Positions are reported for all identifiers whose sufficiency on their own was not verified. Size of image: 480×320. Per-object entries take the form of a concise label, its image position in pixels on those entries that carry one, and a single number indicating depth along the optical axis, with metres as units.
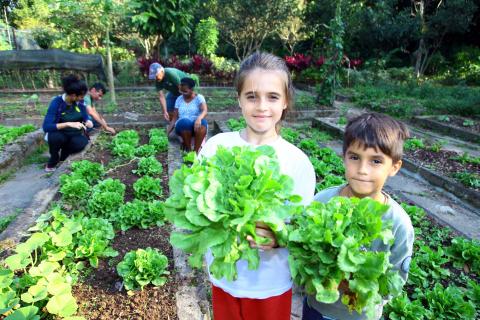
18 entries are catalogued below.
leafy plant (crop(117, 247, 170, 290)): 2.64
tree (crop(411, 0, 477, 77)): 16.86
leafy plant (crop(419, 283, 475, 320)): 2.58
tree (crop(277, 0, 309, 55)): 21.03
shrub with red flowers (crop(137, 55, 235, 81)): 15.82
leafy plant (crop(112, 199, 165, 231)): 3.62
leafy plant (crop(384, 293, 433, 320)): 2.57
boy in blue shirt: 1.69
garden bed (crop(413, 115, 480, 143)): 8.20
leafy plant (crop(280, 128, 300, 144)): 7.31
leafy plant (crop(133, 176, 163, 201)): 4.33
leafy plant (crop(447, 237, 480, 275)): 3.29
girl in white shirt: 1.73
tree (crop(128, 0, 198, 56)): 12.07
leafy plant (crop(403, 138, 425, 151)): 7.00
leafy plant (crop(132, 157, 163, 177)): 5.16
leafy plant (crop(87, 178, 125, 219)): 3.88
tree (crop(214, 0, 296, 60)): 20.38
